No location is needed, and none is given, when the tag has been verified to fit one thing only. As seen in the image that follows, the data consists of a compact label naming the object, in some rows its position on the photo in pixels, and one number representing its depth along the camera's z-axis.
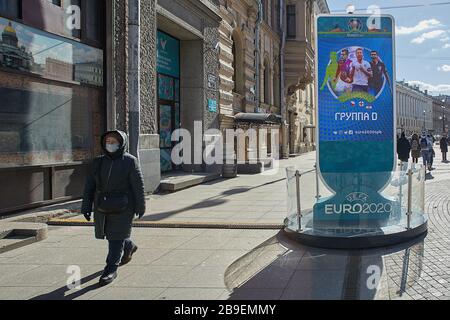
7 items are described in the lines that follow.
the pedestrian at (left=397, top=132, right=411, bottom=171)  19.30
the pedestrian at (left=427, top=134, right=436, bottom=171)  19.55
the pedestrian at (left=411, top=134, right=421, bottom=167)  21.28
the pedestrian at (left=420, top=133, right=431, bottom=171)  19.36
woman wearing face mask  5.02
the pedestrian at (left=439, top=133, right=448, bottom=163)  25.19
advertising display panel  6.70
